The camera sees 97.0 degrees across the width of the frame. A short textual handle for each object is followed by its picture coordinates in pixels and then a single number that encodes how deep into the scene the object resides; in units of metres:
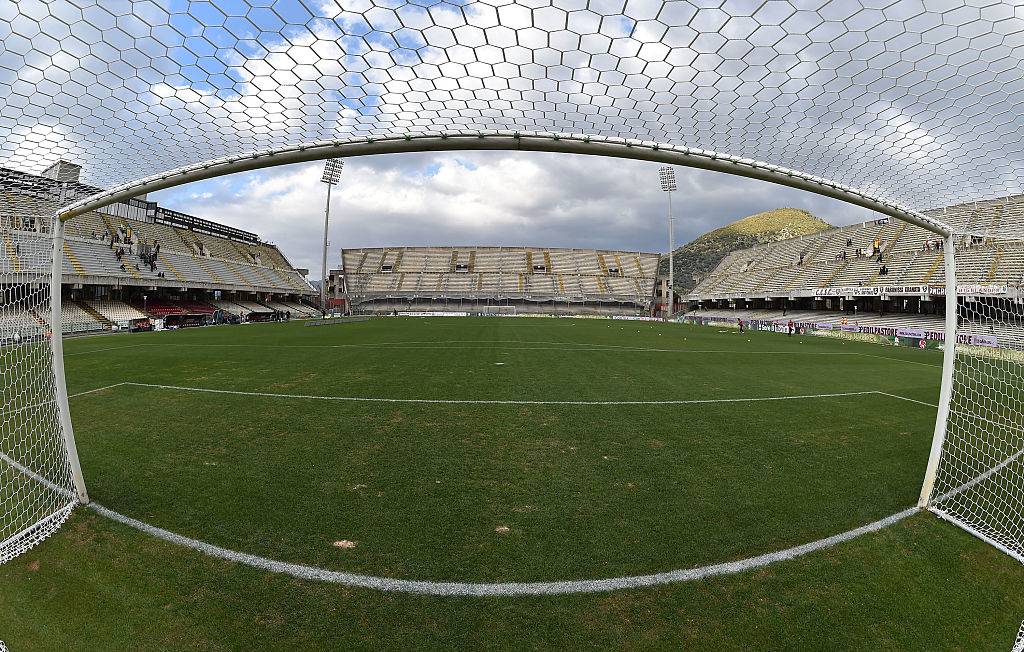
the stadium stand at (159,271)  29.38
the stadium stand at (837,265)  31.89
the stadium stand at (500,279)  68.62
